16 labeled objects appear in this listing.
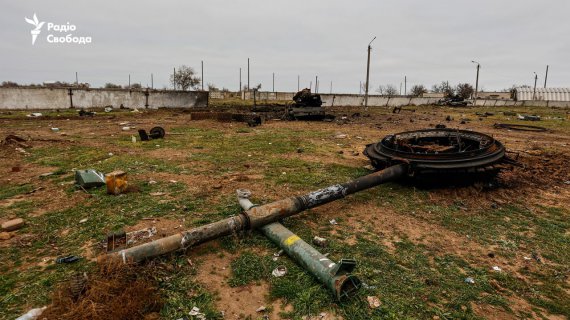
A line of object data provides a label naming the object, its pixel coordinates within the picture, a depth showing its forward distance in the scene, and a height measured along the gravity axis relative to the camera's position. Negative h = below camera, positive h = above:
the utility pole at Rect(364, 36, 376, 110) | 22.73 +3.47
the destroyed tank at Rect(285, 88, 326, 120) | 14.87 +0.31
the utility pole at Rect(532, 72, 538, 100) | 43.64 +3.33
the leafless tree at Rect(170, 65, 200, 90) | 46.66 +4.88
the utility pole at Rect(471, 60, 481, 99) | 33.28 +4.09
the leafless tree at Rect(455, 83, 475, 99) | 53.31 +5.05
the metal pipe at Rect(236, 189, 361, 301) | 2.22 -1.14
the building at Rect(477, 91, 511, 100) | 53.81 +4.18
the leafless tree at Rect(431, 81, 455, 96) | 65.95 +6.41
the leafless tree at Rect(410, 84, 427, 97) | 66.34 +6.00
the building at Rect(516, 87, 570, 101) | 42.91 +3.42
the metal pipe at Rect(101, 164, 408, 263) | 2.47 -1.01
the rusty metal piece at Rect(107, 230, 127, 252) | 2.62 -1.10
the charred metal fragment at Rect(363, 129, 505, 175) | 4.33 -0.54
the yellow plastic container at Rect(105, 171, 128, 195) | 4.07 -0.92
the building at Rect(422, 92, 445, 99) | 50.64 +3.72
